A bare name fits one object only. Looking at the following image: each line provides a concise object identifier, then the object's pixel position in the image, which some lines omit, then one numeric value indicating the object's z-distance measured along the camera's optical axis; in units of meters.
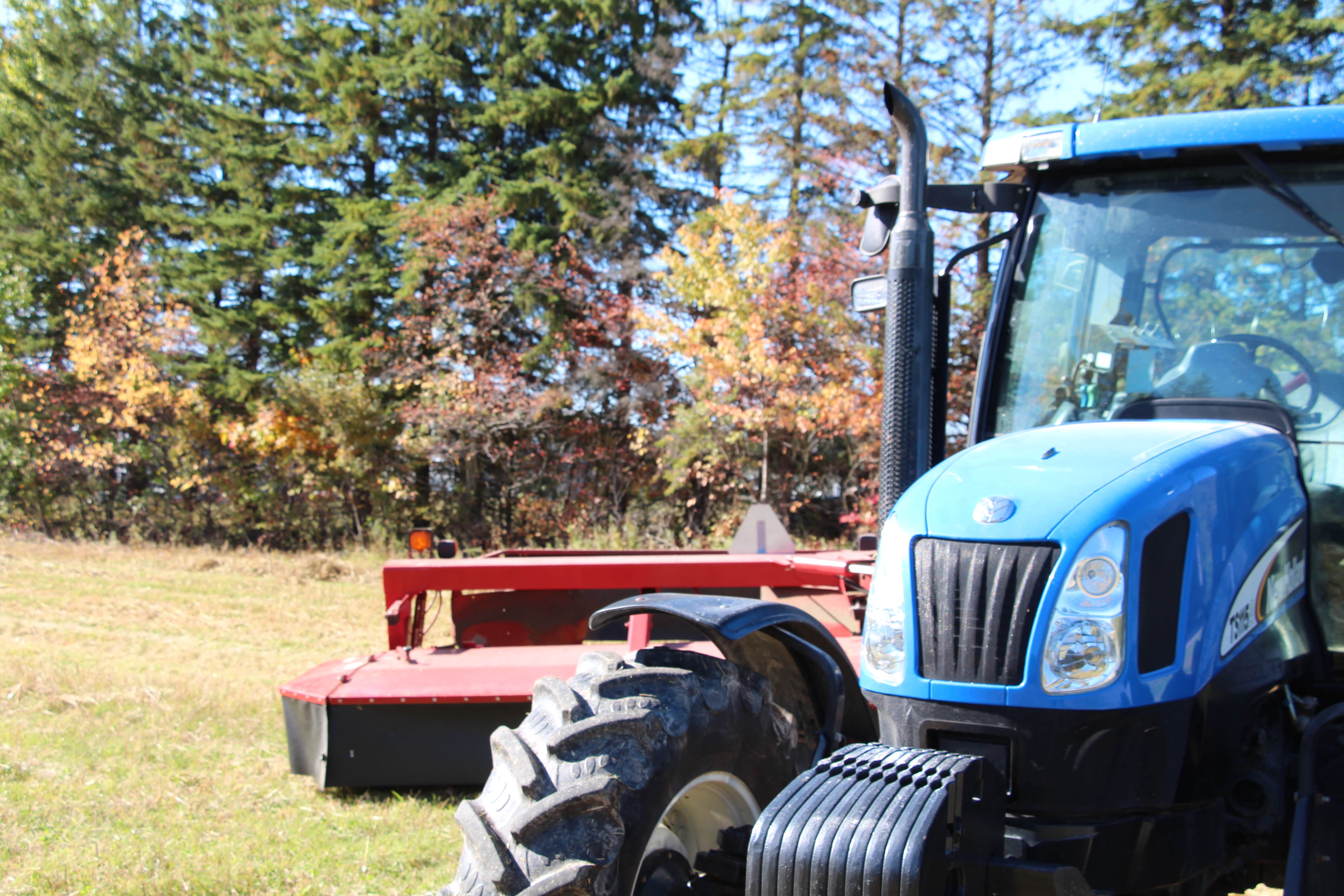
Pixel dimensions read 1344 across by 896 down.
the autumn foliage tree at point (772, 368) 13.43
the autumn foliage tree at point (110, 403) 18.47
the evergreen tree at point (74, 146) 21.17
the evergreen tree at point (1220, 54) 12.73
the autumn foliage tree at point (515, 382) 16.64
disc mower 4.57
